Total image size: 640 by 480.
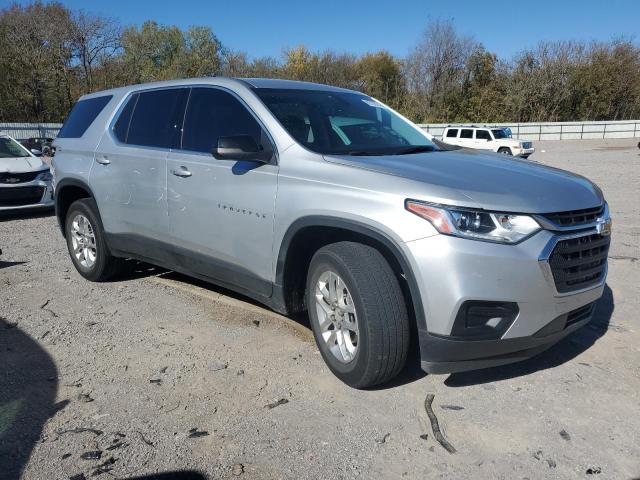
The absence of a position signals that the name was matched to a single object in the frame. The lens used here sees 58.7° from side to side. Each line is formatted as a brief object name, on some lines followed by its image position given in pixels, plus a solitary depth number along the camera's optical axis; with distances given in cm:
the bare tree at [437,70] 5281
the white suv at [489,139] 2798
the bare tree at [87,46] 4488
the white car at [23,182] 993
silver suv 292
